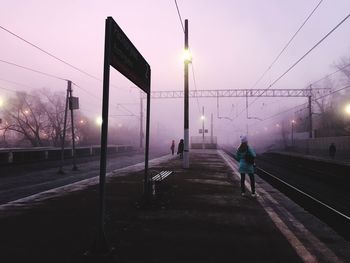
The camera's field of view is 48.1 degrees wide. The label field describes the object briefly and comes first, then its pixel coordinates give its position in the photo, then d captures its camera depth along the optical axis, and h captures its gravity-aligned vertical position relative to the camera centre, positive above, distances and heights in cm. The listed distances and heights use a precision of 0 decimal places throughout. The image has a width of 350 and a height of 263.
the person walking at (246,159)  1079 -15
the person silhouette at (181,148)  3247 +43
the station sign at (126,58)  550 +156
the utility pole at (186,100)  2156 +295
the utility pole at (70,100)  1905 +255
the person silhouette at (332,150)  4022 +40
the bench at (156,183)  950 -84
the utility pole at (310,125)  5416 +400
